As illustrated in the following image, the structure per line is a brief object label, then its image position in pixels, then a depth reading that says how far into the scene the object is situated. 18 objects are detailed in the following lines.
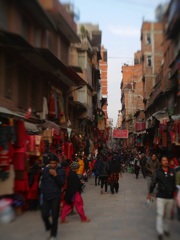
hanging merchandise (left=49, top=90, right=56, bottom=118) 8.76
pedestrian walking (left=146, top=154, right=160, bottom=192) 11.14
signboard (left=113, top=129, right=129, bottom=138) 42.77
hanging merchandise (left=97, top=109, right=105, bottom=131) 34.46
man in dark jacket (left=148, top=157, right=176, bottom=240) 5.62
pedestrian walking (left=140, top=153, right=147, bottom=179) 18.69
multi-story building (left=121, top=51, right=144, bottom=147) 66.22
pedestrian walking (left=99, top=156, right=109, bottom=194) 12.96
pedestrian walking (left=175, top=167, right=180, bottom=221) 5.05
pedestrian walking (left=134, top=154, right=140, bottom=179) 20.44
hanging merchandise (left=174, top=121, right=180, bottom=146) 11.82
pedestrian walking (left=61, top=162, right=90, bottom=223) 7.34
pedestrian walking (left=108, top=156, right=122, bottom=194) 12.82
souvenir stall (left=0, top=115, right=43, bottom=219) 6.54
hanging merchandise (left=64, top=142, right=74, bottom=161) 13.65
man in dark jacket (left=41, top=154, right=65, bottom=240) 5.65
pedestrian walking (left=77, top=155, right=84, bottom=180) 12.52
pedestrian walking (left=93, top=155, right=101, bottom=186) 15.01
